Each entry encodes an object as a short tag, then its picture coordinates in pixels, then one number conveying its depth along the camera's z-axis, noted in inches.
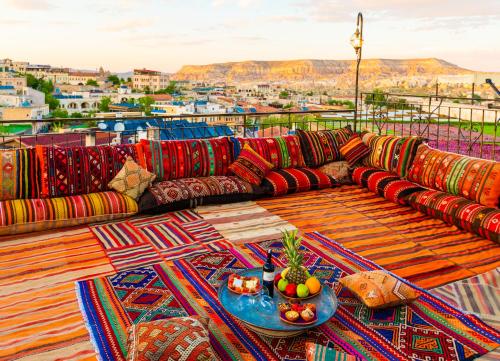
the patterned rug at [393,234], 123.3
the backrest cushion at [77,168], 159.8
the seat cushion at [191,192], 162.6
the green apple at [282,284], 90.2
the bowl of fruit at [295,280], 88.6
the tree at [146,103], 1107.0
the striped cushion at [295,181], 188.7
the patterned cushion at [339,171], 207.3
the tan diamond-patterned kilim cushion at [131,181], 163.6
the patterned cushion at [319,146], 211.9
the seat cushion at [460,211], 142.2
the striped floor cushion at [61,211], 142.6
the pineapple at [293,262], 88.7
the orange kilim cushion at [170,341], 73.6
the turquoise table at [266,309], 81.5
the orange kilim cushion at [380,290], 95.2
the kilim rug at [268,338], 83.9
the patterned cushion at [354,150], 210.7
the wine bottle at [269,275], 90.4
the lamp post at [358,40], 249.3
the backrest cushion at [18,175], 153.3
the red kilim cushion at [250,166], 187.0
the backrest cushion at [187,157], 179.9
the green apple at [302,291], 88.2
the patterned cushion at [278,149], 200.4
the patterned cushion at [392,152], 190.2
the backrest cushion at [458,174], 151.9
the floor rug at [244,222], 143.6
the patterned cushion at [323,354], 74.0
